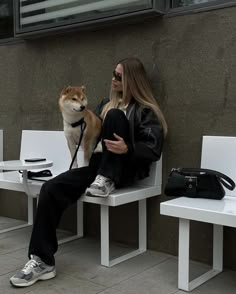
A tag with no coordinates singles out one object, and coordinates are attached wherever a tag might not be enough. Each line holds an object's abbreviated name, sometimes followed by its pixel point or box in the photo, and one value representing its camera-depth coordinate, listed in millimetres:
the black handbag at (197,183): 2547
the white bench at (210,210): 2297
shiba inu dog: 2828
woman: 2604
